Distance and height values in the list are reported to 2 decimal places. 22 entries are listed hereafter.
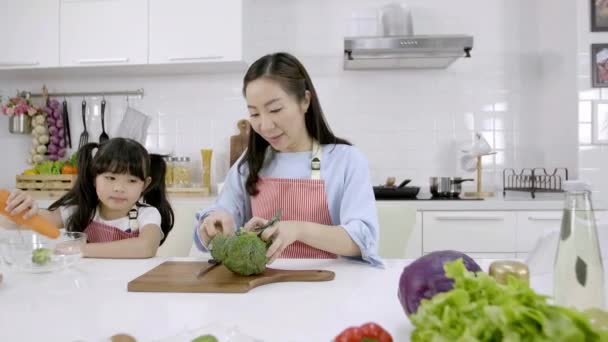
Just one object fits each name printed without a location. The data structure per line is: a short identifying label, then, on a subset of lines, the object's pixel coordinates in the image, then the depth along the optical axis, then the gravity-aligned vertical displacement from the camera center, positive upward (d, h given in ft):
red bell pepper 1.63 -0.54
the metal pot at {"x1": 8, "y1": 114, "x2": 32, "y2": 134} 10.04 +1.06
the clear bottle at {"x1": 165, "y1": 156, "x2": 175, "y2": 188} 9.44 -0.04
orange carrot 3.69 -0.37
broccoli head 3.02 -0.51
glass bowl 3.34 -0.55
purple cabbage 1.93 -0.42
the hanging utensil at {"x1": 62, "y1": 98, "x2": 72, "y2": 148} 10.18 +1.00
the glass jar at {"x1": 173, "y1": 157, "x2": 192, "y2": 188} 9.38 -0.04
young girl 4.80 -0.25
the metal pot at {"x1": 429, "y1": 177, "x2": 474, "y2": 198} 8.34 -0.22
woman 3.89 -0.03
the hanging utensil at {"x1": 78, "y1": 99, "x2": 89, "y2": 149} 10.21 +0.87
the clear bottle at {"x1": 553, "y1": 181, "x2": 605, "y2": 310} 1.99 -0.34
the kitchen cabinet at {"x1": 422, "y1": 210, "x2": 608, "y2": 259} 7.63 -0.88
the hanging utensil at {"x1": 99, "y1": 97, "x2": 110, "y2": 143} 10.12 +1.07
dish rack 8.44 -0.10
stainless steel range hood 8.18 +2.18
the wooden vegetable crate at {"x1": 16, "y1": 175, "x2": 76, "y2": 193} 8.87 -0.17
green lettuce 1.17 -0.37
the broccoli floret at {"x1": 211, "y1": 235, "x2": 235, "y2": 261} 3.12 -0.48
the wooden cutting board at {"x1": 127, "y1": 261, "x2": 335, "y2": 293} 2.89 -0.67
